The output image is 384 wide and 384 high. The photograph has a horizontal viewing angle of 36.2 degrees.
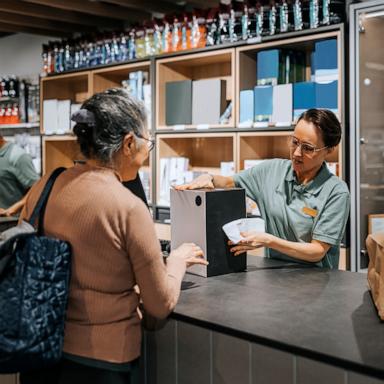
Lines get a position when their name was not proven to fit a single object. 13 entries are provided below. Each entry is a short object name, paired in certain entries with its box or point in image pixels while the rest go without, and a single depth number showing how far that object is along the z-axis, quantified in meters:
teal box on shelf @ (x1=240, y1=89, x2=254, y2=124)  3.89
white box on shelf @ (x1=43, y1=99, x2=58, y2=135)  5.52
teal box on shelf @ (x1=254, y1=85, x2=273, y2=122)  3.78
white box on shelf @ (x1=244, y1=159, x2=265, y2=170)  3.96
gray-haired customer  1.37
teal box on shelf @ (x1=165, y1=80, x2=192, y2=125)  4.31
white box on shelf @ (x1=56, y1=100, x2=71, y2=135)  5.41
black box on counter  2.01
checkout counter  1.31
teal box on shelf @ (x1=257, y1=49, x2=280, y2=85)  3.78
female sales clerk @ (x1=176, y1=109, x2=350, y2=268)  2.20
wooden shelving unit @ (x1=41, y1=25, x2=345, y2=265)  3.68
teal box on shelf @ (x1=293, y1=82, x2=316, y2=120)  3.57
